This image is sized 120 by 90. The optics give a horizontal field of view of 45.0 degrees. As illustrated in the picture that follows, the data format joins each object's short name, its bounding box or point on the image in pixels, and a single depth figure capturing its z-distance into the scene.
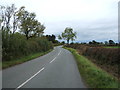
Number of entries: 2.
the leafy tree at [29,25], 46.22
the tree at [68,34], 109.38
